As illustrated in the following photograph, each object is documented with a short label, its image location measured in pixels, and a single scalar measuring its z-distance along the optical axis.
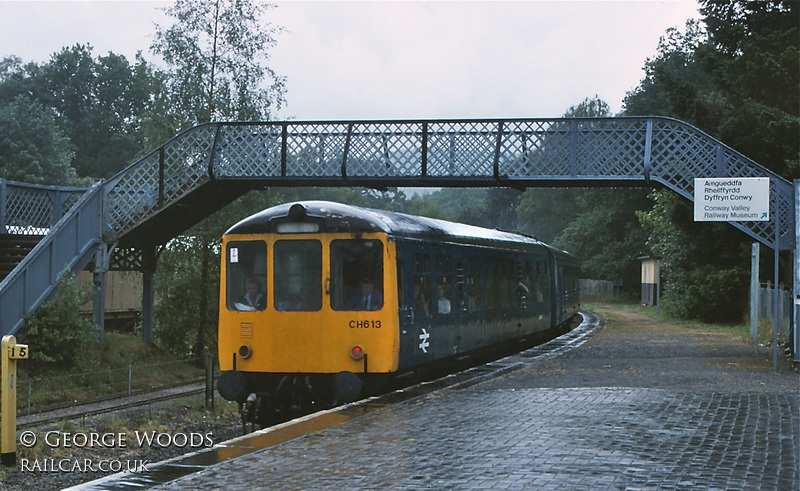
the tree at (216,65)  29.09
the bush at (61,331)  18.89
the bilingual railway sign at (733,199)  16.36
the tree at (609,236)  64.88
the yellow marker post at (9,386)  10.11
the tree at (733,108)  26.53
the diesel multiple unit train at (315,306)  12.55
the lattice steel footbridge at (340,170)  19.34
